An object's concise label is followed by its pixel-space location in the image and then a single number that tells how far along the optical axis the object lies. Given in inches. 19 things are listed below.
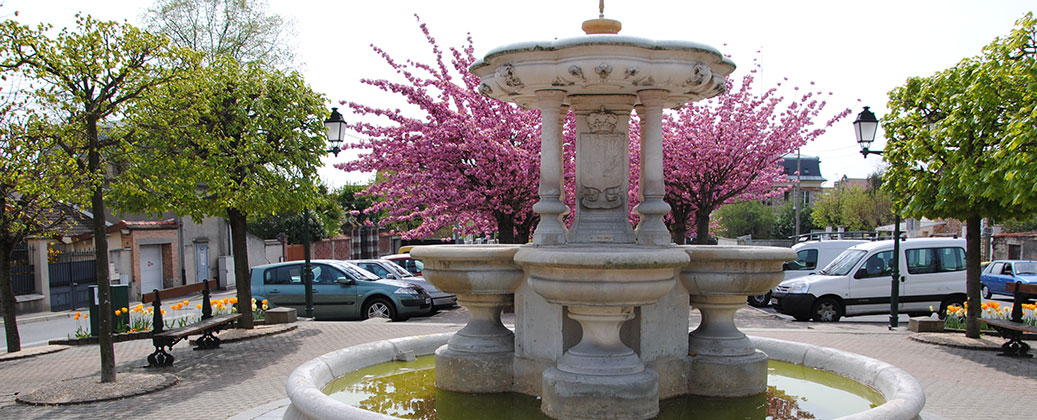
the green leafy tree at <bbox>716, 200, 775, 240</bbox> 2372.0
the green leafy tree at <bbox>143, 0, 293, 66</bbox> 1148.5
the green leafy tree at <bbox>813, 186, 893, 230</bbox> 2050.9
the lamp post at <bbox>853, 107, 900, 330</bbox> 535.5
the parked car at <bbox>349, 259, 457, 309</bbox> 666.0
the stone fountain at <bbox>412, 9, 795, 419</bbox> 200.4
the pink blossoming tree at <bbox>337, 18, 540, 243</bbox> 568.7
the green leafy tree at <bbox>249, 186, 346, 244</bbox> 1498.5
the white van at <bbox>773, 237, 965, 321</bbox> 599.2
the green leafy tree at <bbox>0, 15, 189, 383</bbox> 323.9
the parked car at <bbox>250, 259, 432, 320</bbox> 601.6
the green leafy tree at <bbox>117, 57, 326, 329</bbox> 397.7
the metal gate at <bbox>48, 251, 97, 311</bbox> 871.6
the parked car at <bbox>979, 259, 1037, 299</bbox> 929.5
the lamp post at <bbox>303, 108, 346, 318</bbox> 540.4
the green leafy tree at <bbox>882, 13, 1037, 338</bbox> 347.6
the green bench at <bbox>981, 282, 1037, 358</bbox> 402.9
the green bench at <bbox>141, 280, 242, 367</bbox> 380.4
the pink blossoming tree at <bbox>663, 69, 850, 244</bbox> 676.7
